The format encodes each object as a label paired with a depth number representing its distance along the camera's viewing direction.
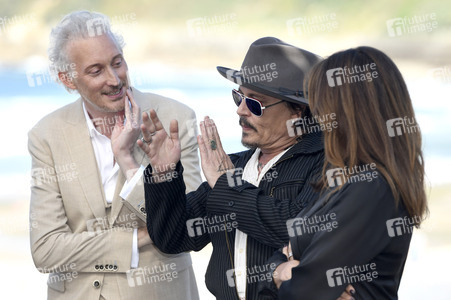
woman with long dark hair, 4.76
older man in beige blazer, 6.84
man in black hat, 5.96
